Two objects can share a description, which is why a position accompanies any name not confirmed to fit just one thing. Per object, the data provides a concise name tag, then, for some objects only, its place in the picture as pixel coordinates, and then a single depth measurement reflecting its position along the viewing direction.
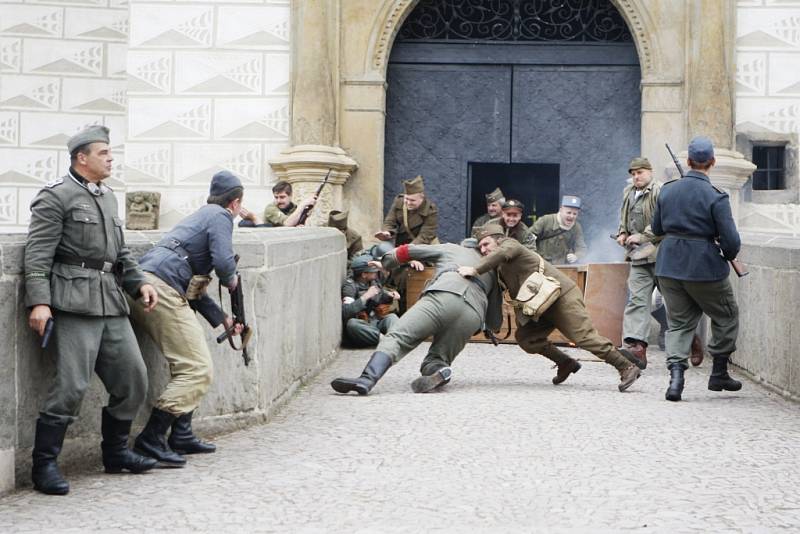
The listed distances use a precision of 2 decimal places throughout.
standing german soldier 6.06
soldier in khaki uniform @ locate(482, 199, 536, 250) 12.99
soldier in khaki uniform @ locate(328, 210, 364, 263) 13.70
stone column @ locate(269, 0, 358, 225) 14.48
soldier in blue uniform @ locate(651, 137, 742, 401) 9.12
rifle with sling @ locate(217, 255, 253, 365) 7.38
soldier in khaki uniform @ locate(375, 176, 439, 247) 13.83
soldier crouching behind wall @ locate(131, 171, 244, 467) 6.84
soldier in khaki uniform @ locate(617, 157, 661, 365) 11.34
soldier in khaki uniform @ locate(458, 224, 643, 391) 9.93
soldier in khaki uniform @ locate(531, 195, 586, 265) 13.57
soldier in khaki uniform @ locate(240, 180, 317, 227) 13.27
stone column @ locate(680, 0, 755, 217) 14.34
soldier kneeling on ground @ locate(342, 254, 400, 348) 12.80
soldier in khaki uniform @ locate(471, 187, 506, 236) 13.60
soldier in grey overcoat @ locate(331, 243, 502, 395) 9.45
